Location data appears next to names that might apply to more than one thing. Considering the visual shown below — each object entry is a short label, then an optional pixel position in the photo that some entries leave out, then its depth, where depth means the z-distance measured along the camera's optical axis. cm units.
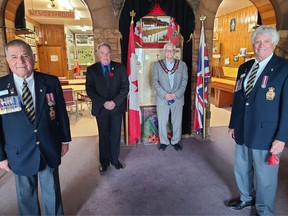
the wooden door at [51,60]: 966
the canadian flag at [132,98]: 344
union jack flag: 370
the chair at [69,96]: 499
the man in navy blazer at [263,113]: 170
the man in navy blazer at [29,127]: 148
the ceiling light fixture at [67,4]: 580
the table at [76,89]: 537
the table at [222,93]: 635
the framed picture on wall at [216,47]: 782
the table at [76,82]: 634
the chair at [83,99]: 604
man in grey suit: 337
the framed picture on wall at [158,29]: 367
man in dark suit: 270
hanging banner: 590
